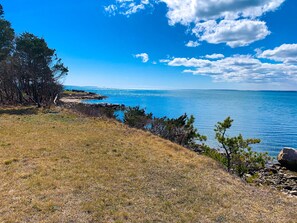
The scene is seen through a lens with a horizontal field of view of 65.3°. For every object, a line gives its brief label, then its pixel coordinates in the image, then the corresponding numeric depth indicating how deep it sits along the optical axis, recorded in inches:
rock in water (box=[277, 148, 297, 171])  705.0
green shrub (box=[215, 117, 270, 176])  479.8
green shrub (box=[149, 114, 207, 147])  726.5
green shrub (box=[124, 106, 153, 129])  792.3
